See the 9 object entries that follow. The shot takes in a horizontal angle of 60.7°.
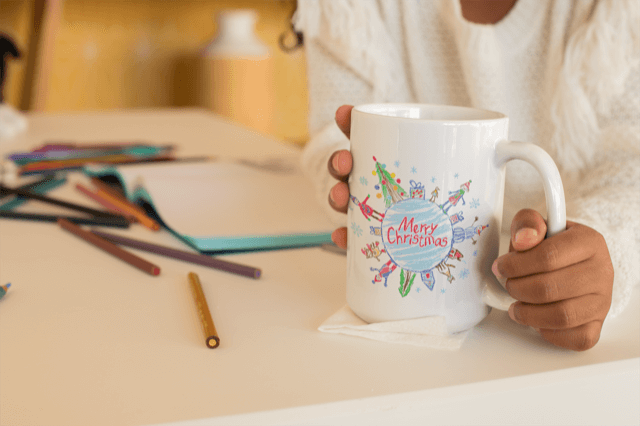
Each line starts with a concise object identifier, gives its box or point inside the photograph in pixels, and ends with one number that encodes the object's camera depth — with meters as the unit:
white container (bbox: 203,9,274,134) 2.74
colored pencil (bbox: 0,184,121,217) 0.56
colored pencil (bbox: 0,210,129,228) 0.54
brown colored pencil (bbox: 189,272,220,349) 0.31
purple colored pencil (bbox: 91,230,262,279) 0.42
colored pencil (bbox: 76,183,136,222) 0.56
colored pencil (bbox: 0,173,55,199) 0.65
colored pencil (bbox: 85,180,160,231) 0.54
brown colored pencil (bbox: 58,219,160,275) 0.42
